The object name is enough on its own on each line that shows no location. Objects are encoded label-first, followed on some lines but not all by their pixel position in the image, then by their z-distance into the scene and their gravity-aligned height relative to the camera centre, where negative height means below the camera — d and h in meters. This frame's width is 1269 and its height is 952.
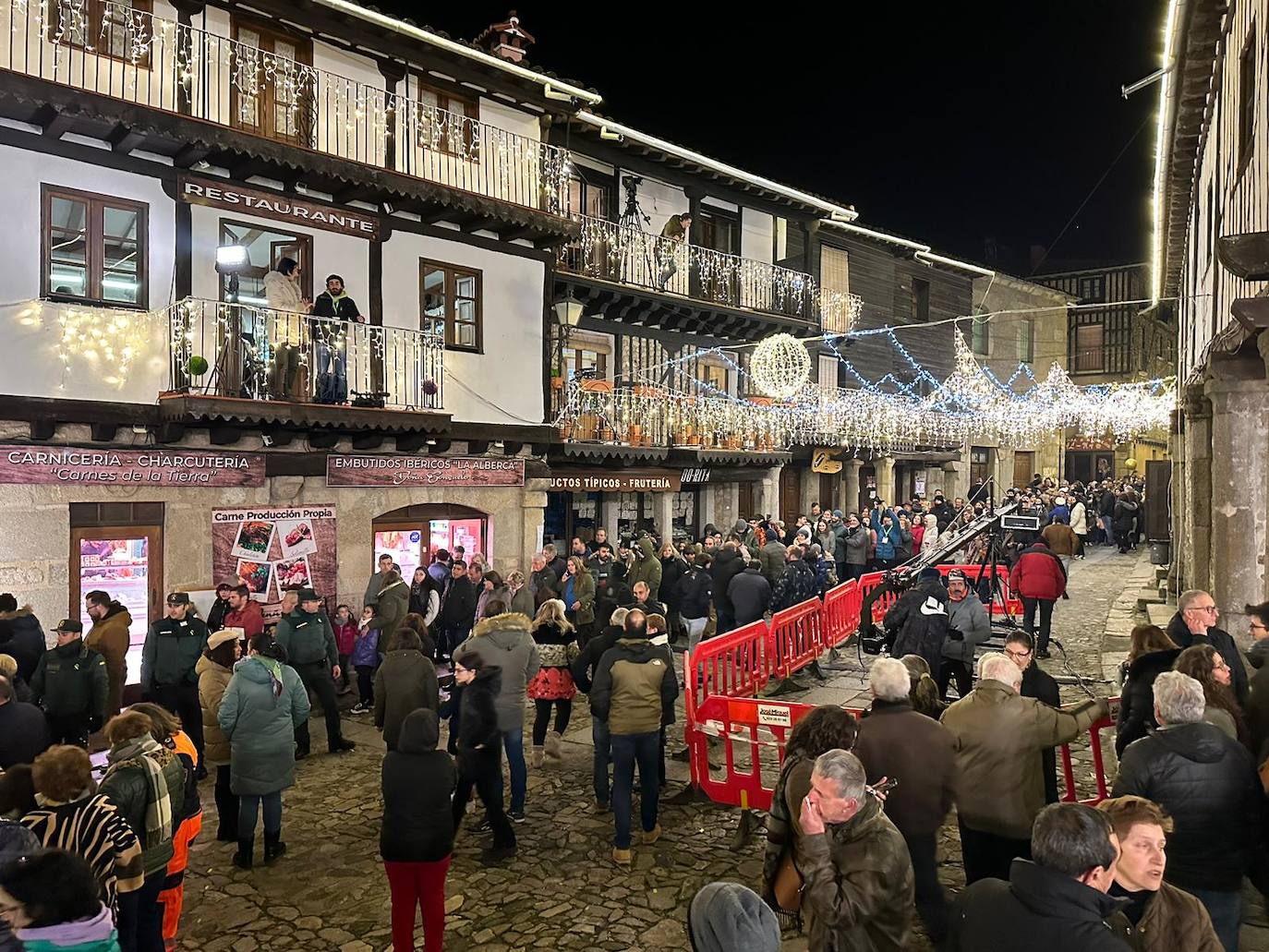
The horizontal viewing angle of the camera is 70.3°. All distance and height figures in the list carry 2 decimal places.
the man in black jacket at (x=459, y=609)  13.03 -1.92
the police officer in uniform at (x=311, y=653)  9.55 -1.87
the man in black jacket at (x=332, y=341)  13.02 +2.03
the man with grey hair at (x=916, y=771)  5.15 -1.69
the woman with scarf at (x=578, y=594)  12.86 -1.74
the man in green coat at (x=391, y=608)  11.41 -1.68
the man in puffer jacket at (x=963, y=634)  9.12 -1.60
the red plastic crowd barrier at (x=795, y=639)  11.69 -2.20
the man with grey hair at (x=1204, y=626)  6.66 -1.13
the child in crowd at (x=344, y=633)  12.02 -2.12
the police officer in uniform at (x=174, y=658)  8.89 -1.78
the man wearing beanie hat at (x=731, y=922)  2.64 -1.33
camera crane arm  12.84 -1.45
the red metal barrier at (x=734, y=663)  9.73 -2.15
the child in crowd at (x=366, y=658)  11.64 -2.34
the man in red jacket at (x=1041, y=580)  12.78 -1.48
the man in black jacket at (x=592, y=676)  7.80 -1.90
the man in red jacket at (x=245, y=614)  10.14 -1.54
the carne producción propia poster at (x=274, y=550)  12.77 -1.08
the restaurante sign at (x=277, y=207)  12.29 +3.94
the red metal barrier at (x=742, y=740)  7.28 -2.25
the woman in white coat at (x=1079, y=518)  21.95 -1.02
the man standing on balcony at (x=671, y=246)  21.03 +5.45
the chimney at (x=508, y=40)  16.48 +8.25
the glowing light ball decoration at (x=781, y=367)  22.09 +2.77
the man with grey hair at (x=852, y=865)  3.79 -1.65
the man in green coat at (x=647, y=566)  13.70 -1.37
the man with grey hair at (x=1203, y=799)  4.35 -1.57
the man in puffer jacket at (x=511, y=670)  7.84 -1.71
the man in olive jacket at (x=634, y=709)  7.02 -1.87
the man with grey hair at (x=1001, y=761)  5.23 -1.66
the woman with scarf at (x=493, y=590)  11.91 -1.51
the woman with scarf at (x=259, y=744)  6.92 -2.06
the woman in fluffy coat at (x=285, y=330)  12.58 +2.12
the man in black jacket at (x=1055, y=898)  2.91 -1.41
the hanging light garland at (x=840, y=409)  20.30 +1.90
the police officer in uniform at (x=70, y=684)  8.30 -1.92
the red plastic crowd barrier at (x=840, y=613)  13.52 -2.16
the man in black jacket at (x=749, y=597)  12.38 -1.64
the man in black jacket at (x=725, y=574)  13.66 -1.49
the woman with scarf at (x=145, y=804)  4.91 -1.80
